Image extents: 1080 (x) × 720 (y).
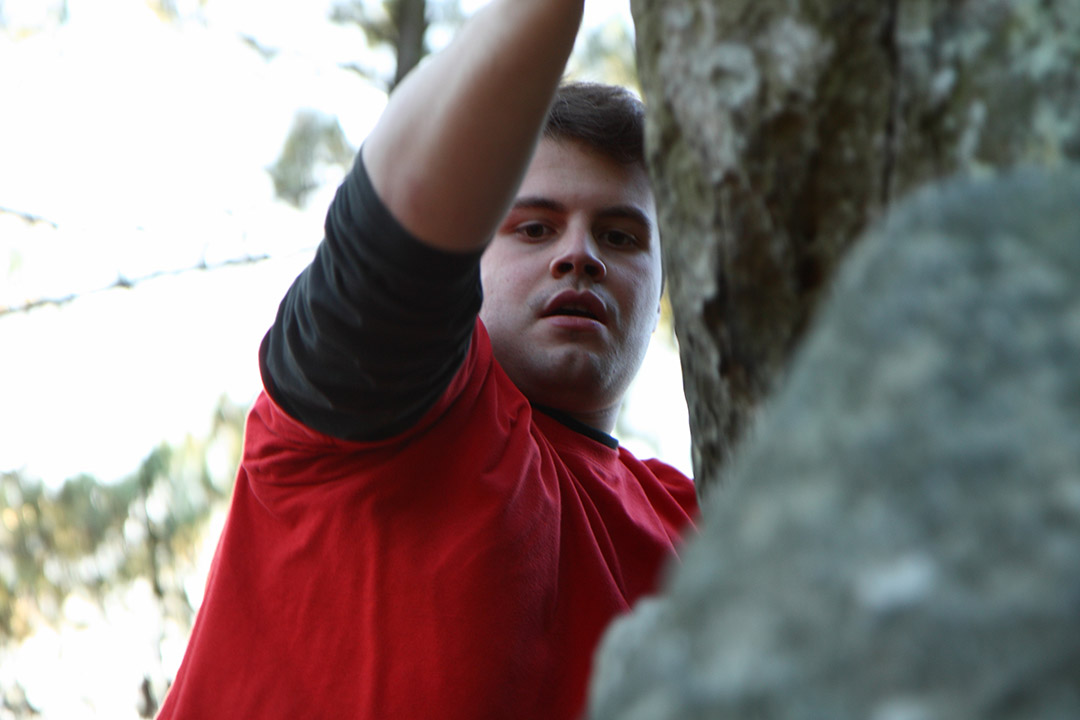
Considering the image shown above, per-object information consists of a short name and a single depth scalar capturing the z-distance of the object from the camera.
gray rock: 0.96
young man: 2.17
